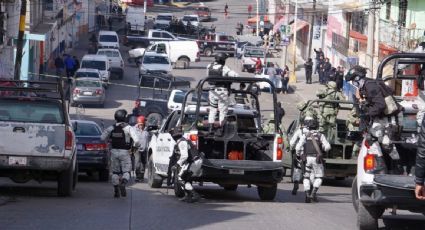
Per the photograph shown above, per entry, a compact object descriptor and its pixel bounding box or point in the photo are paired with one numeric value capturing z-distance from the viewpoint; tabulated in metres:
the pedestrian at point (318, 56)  65.74
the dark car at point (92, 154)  23.73
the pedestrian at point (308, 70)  62.00
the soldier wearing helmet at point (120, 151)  18.19
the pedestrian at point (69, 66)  57.01
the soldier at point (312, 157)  18.98
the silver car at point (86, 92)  49.19
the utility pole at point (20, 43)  38.38
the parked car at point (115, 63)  61.25
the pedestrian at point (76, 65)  57.51
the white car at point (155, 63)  58.41
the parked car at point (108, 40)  72.38
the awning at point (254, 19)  95.49
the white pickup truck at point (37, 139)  17.56
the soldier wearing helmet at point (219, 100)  18.73
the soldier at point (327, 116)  24.02
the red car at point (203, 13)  101.00
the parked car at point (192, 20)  90.56
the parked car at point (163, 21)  87.41
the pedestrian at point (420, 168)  9.98
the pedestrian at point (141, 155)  25.05
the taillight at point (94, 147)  23.86
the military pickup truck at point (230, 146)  17.88
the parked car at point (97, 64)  56.19
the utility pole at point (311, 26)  69.43
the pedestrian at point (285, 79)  58.88
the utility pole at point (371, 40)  41.62
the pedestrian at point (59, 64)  56.53
